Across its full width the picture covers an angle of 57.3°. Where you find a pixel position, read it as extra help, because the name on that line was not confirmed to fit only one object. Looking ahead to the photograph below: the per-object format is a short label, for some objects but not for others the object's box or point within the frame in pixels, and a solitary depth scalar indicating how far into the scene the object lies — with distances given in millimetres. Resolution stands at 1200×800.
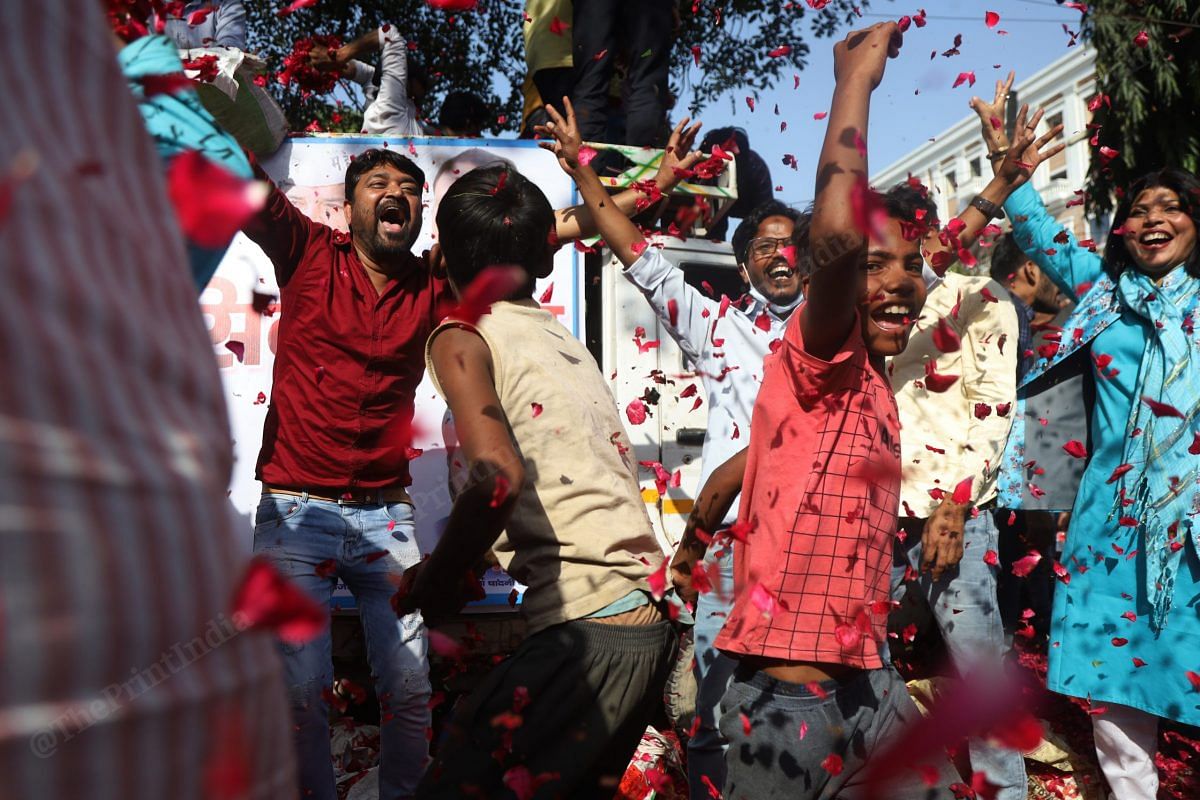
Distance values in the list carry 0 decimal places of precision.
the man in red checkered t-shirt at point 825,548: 2150
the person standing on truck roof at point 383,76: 5609
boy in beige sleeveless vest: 2070
